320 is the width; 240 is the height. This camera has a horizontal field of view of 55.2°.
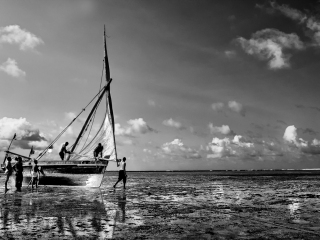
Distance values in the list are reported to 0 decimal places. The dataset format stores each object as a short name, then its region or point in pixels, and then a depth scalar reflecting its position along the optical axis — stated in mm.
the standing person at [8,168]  19769
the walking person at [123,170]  21261
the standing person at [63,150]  26844
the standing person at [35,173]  20723
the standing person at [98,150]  24750
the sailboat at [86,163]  24188
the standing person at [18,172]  20628
